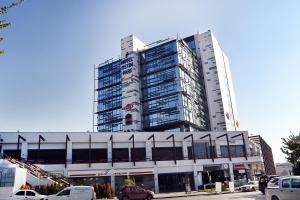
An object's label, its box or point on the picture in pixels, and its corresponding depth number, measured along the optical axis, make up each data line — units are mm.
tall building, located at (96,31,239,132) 68416
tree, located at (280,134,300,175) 25742
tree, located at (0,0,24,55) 7115
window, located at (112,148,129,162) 42140
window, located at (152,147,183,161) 43889
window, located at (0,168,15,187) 26024
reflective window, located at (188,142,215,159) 45636
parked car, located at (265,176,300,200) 11398
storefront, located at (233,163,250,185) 44787
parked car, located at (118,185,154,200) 23465
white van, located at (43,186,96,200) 18861
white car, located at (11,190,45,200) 20073
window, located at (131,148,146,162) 43016
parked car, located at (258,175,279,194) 23604
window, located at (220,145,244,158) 46783
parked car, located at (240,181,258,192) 29467
